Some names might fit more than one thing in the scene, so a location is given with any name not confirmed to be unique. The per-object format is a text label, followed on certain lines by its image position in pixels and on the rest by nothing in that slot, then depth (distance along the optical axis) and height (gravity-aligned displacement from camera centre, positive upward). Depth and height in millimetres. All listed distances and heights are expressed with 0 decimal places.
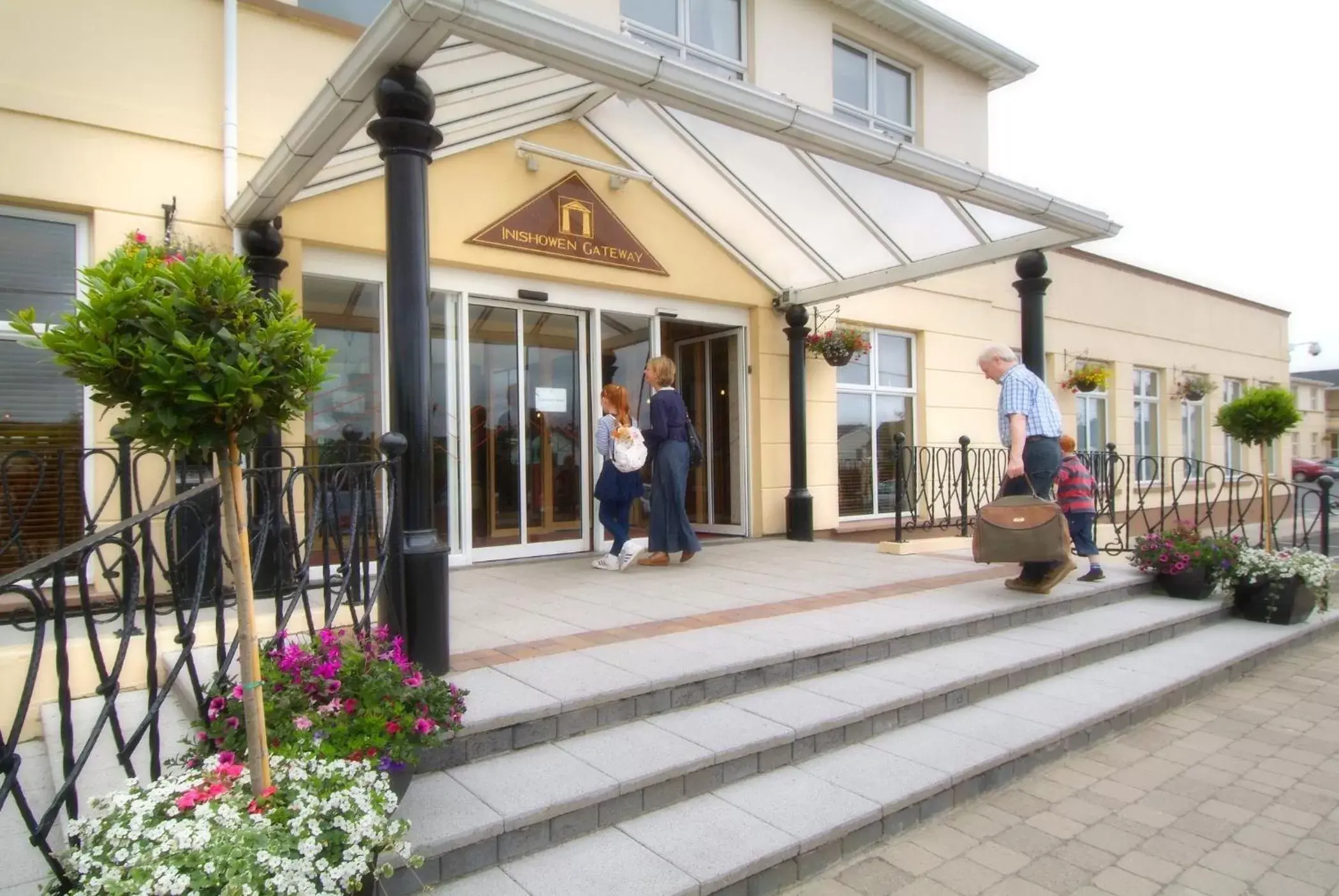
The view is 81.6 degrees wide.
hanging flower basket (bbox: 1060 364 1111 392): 10227 +915
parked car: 24247 -882
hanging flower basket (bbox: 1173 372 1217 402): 12891 +951
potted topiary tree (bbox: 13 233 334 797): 1738 +241
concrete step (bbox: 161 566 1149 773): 2926 -962
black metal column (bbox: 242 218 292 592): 4379 +1151
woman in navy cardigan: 6055 -64
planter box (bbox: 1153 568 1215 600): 5824 -1051
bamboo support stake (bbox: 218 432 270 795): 1951 -436
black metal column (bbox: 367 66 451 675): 3145 +455
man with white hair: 4984 +142
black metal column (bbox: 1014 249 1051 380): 6312 +1168
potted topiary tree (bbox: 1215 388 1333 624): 5699 -1023
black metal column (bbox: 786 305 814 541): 7832 +37
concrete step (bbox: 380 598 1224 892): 2436 -1131
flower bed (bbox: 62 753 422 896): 1707 -878
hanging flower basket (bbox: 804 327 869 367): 7812 +1076
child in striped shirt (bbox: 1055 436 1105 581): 5602 -406
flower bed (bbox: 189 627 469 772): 2184 -731
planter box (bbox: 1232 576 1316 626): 5691 -1181
